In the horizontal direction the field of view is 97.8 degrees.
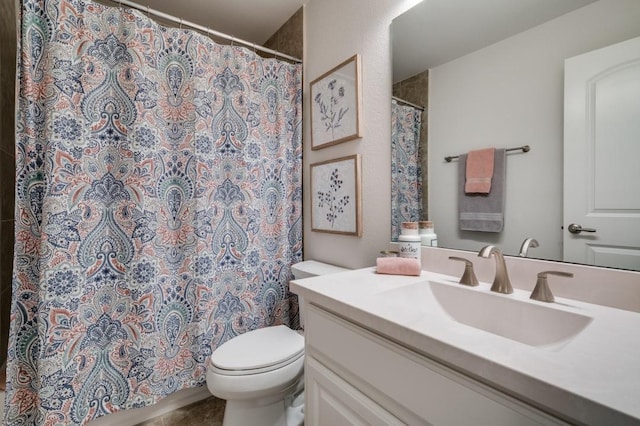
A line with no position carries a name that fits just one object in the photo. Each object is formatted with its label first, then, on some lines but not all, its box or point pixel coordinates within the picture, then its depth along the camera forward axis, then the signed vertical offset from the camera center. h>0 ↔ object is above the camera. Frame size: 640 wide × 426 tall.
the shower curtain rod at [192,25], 1.38 +1.01
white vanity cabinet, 0.48 -0.38
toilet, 1.15 -0.70
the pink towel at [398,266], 1.04 -0.21
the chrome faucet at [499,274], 0.82 -0.19
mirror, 0.83 +0.43
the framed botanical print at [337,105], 1.42 +0.59
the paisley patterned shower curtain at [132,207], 1.17 +0.01
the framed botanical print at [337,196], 1.44 +0.08
